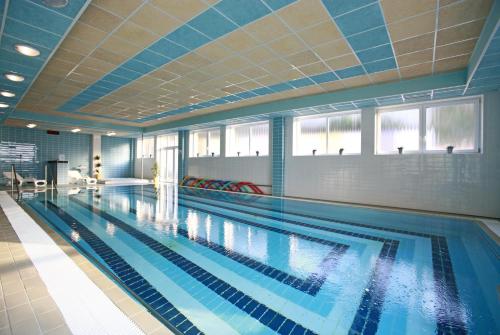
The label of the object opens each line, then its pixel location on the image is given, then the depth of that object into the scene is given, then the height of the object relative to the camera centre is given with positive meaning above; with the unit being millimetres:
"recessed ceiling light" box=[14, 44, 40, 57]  3730 +1889
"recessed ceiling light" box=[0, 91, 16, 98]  5960 +1863
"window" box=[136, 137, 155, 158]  15971 +1376
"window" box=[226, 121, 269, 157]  9602 +1224
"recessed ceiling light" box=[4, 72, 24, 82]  4840 +1874
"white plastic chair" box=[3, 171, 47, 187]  10173 -635
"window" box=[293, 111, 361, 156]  7340 +1151
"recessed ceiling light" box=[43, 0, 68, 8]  2683 +1874
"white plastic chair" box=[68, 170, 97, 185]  11908 -585
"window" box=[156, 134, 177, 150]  14602 +1670
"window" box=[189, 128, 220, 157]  11398 +1245
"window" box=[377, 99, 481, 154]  5652 +1096
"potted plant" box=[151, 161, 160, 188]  11164 -372
